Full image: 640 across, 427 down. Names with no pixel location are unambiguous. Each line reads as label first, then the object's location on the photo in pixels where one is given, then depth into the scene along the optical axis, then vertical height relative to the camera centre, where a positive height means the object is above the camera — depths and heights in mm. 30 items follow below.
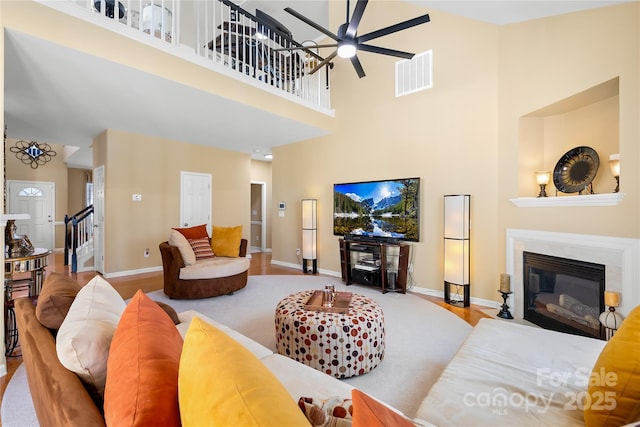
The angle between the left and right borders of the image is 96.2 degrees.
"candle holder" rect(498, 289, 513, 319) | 3185 -1107
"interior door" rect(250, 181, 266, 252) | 8148 -99
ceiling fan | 2391 +1589
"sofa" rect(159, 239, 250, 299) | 3607 -834
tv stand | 4070 -783
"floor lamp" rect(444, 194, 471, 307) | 3578 -408
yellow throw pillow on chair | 4367 -451
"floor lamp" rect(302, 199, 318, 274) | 5219 -355
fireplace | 2494 -797
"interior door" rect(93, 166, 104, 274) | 5000 -128
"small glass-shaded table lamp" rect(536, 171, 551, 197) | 3037 +340
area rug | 1844 -1160
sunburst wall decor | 6984 +1474
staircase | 5223 -611
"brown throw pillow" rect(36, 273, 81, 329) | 1211 -403
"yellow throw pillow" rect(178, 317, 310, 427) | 569 -387
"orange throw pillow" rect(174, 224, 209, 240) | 4176 -304
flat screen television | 4164 +44
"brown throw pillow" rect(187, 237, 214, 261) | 4086 -527
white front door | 7031 +122
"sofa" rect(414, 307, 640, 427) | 943 -764
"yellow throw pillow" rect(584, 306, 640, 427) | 914 -563
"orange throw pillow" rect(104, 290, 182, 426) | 665 -426
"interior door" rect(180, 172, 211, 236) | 5762 +263
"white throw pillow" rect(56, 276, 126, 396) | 896 -421
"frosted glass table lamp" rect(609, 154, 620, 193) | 2371 +377
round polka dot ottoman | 1956 -892
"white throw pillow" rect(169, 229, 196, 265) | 3725 -460
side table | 2295 -584
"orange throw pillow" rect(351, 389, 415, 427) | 517 -376
